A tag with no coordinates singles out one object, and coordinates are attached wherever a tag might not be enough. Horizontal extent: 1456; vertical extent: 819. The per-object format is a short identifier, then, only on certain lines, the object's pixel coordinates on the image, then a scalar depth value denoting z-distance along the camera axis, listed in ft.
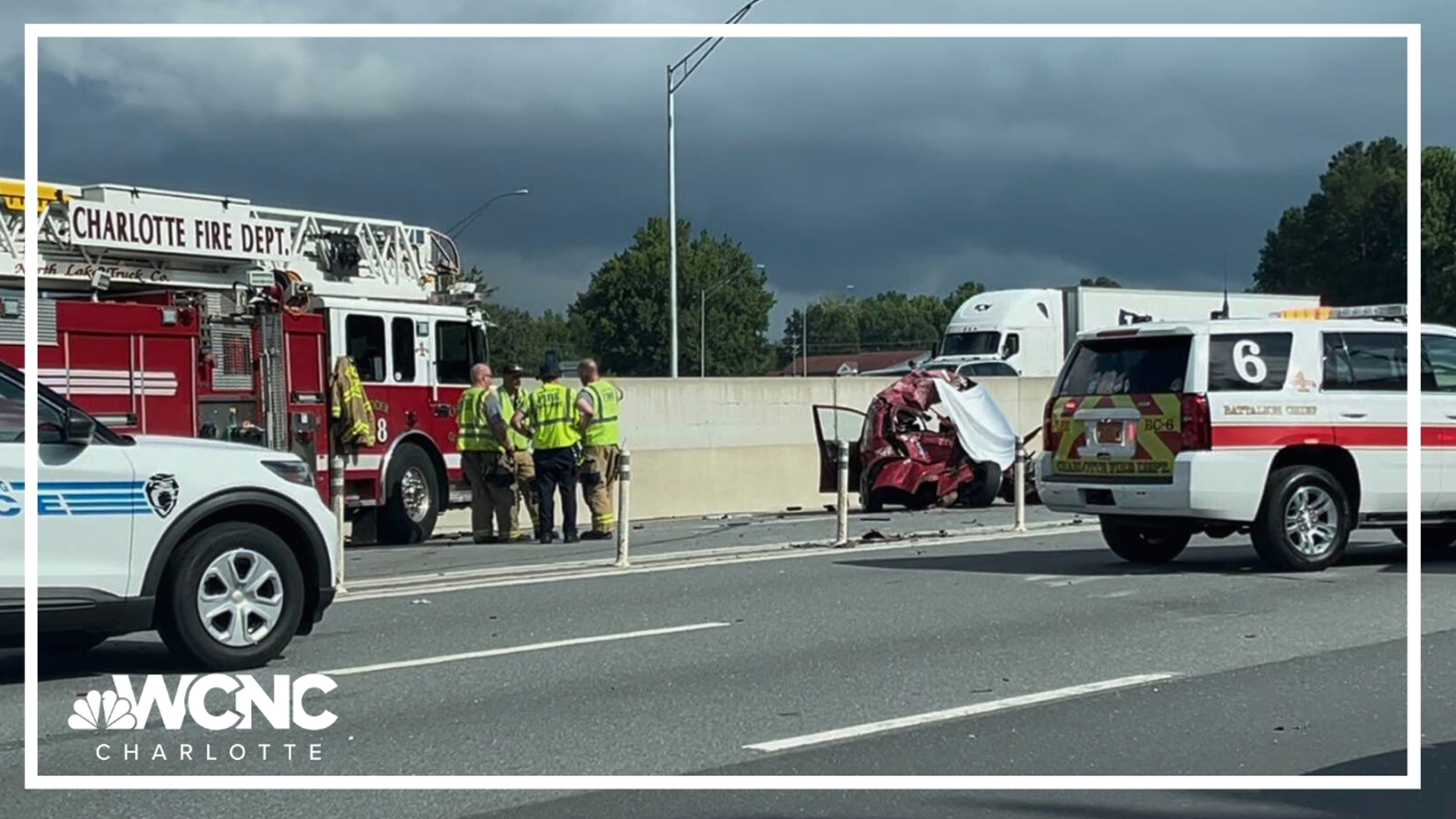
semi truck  128.88
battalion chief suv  42.32
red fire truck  53.21
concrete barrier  75.92
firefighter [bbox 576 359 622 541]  57.88
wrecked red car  71.92
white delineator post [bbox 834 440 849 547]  52.75
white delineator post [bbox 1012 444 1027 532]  58.13
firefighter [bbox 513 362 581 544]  56.39
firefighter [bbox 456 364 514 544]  59.47
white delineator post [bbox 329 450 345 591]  42.60
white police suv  27.61
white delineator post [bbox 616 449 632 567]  46.39
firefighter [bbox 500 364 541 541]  59.47
